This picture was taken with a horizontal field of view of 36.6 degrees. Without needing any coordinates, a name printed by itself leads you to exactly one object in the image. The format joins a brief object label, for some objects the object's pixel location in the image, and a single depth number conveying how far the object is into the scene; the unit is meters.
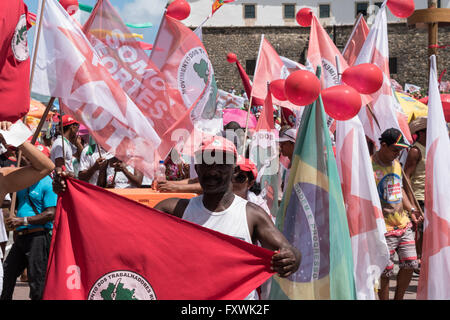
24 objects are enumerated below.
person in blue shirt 5.25
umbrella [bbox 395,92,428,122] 10.04
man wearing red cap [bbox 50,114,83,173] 7.03
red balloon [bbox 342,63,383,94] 5.60
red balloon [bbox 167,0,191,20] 7.65
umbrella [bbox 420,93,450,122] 7.66
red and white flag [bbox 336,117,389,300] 4.85
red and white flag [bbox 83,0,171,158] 6.00
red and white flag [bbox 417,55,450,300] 4.41
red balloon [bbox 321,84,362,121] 4.89
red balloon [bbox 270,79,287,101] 6.86
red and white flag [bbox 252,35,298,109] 8.20
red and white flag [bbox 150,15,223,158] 7.24
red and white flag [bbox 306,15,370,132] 7.28
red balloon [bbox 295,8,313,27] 8.51
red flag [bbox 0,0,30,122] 3.47
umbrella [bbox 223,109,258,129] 10.04
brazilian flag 3.84
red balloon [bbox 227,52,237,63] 11.51
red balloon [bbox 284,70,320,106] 4.48
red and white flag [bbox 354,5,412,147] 6.88
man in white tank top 3.29
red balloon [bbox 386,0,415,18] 8.00
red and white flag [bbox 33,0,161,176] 4.26
